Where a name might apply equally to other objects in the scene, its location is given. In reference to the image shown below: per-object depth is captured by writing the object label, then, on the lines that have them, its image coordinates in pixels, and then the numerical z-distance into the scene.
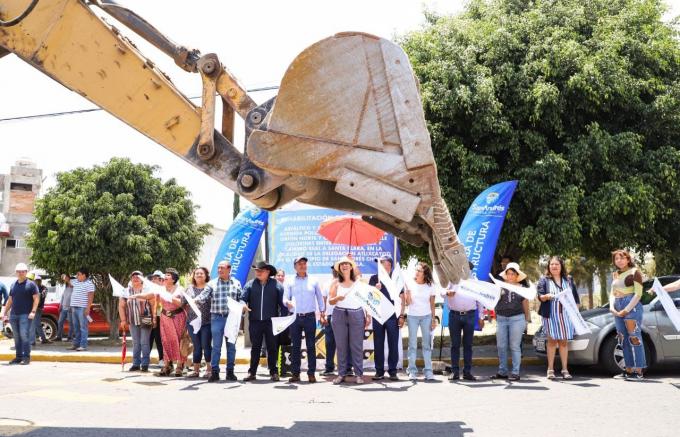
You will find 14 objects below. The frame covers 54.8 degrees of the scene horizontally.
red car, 17.42
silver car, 9.91
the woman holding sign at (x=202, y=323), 10.34
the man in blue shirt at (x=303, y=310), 9.87
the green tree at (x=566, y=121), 12.38
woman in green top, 9.41
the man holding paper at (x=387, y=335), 9.90
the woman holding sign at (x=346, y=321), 9.66
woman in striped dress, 9.93
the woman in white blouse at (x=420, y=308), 10.13
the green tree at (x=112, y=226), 18.09
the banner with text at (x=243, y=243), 12.70
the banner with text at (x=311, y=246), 11.58
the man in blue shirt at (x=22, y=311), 12.45
